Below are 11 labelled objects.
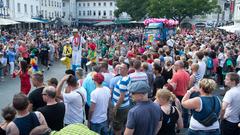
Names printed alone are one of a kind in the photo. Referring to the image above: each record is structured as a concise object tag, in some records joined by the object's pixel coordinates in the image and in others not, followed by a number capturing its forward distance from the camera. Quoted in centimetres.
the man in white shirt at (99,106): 576
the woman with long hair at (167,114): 454
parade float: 2786
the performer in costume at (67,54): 1323
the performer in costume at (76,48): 1269
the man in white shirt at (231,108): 546
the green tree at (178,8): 6228
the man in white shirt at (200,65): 879
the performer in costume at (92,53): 1542
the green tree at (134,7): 7362
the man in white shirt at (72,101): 534
